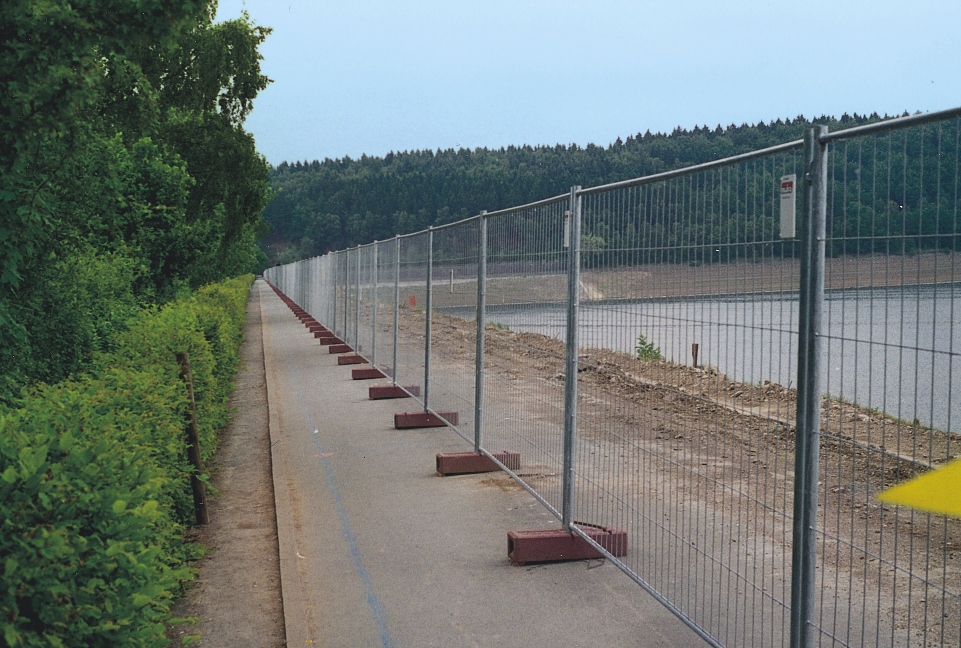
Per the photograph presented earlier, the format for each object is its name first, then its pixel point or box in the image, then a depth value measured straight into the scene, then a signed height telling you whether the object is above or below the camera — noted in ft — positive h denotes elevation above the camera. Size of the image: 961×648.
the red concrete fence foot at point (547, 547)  20.11 -5.53
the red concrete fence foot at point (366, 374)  54.44 -5.68
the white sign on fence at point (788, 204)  11.66 +0.77
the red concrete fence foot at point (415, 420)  37.40 -5.60
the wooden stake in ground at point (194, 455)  24.13 -4.52
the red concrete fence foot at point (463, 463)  28.76 -5.56
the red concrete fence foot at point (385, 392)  46.52 -5.68
